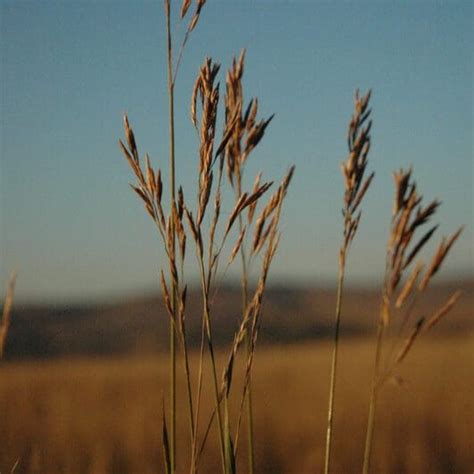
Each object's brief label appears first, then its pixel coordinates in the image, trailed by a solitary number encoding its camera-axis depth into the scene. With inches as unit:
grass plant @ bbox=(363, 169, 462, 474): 33.1
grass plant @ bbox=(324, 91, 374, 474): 35.4
